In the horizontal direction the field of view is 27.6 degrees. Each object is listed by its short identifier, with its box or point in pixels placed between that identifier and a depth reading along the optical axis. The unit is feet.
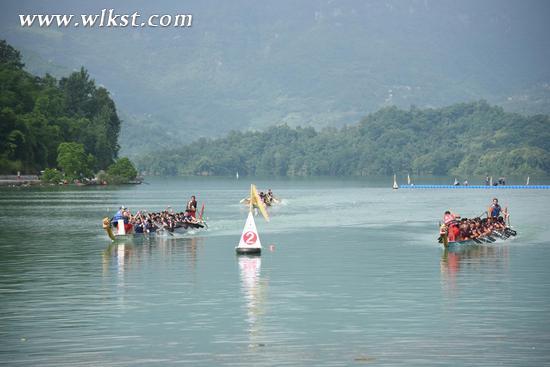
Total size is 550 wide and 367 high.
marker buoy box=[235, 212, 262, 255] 224.53
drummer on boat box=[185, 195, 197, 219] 308.81
